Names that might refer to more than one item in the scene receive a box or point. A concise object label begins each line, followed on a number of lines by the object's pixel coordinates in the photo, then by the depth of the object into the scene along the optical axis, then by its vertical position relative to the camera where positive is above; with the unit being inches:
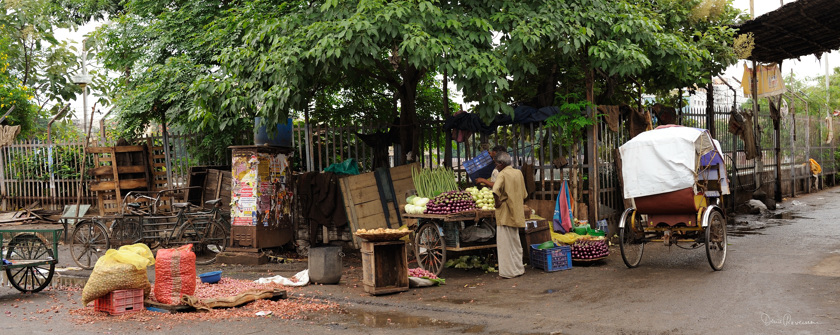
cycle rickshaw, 358.3 -20.4
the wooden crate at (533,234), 414.6 -49.2
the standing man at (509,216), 373.7 -33.2
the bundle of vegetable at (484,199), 398.3 -24.5
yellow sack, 301.6 -46.2
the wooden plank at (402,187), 502.3 -19.6
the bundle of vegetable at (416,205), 409.4 -27.7
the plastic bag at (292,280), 377.4 -65.5
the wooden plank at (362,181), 494.0 -12.8
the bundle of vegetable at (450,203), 387.8 -25.7
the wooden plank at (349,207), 492.7 -32.1
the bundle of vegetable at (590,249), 405.1 -58.8
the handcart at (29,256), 373.4 -46.4
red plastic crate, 305.1 -60.5
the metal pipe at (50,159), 722.2 +19.1
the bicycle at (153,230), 483.8 -43.7
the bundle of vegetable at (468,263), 414.6 -65.8
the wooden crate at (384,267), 343.9 -55.6
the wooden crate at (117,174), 603.2 -0.5
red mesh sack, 311.9 -49.6
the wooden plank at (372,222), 496.4 -44.5
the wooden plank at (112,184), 601.9 -9.9
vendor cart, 385.7 -44.9
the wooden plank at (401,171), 503.2 -7.1
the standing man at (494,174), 422.3 -10.1
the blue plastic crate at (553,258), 393.7 -61.8
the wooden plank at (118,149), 596.1 +22.8
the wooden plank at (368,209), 496.4 -34.2
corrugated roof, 520.1 +101.5
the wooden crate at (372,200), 494.3 -27.7
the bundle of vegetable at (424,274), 370.4 -65.4
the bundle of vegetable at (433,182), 462.0 -14.8
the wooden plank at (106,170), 603.8 +3.5
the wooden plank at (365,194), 495.5 -23.3
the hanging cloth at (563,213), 440.1 -38.8
